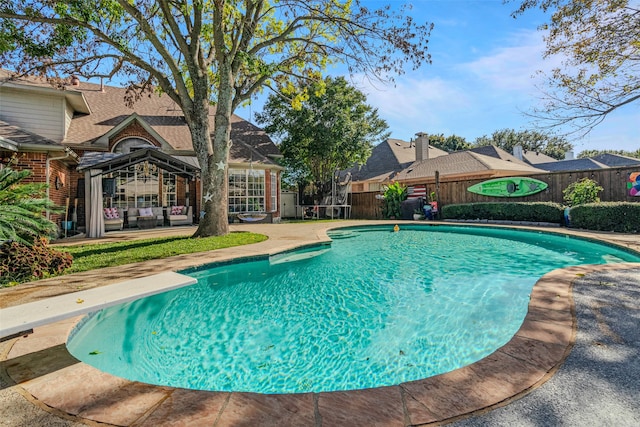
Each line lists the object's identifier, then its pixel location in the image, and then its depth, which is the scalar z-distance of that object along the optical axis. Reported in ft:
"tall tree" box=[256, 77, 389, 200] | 59.11
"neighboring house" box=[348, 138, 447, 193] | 82.23
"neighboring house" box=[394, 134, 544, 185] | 61.31
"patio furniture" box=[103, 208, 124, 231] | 38.52
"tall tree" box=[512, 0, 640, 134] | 25.15
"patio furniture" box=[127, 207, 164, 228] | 42.01
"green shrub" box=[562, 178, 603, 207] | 36.91
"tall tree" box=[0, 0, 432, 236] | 25.98
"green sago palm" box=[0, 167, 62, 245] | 14.69
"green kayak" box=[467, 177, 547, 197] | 44.86
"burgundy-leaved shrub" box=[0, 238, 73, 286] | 14.93
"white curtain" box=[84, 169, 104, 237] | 32.76
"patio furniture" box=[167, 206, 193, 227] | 44.83
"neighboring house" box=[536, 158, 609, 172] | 80.38
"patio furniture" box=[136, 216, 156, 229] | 42.06
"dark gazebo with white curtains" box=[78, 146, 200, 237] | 32.53
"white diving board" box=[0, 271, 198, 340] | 6.76
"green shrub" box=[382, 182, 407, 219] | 58.95
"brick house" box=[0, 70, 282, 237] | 31.71
